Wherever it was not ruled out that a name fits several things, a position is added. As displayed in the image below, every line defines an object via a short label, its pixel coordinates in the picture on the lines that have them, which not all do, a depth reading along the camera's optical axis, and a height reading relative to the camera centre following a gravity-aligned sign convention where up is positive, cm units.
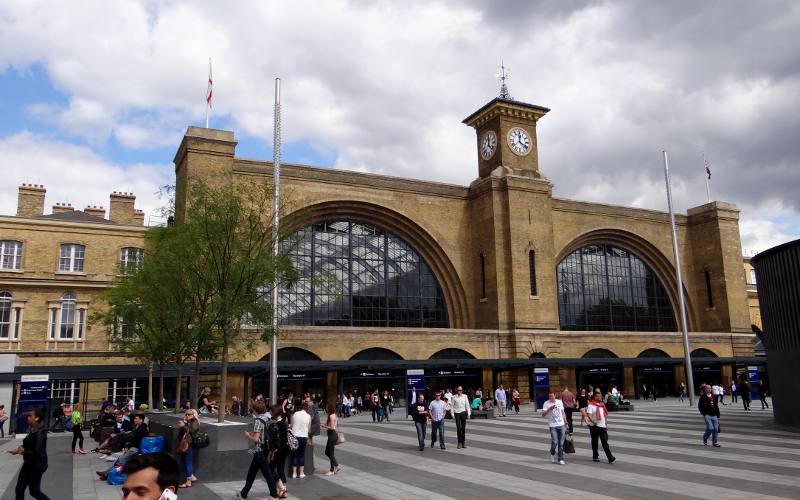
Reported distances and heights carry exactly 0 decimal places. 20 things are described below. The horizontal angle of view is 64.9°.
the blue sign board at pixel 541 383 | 3350 -50
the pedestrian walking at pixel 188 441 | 1198 -112
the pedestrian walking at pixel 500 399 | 2891 -111
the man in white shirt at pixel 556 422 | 1349 -105
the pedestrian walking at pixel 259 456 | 1017 -122
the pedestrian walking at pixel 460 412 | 1659 -97
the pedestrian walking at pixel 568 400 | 1944 -83
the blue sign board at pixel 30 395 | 2491 -44
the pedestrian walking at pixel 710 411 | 1545 -99
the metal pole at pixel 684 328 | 3275 +227
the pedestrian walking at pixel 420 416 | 1625 -103
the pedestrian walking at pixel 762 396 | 2857 -121
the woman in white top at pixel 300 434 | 1243 -108
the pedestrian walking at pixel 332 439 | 1289 -126
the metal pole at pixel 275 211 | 1883 +518
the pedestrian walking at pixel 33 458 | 895 -104
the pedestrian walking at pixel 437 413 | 1664 -97
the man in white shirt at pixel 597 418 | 1352 -97
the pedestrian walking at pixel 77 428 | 1762 -123
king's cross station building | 3588 +634
